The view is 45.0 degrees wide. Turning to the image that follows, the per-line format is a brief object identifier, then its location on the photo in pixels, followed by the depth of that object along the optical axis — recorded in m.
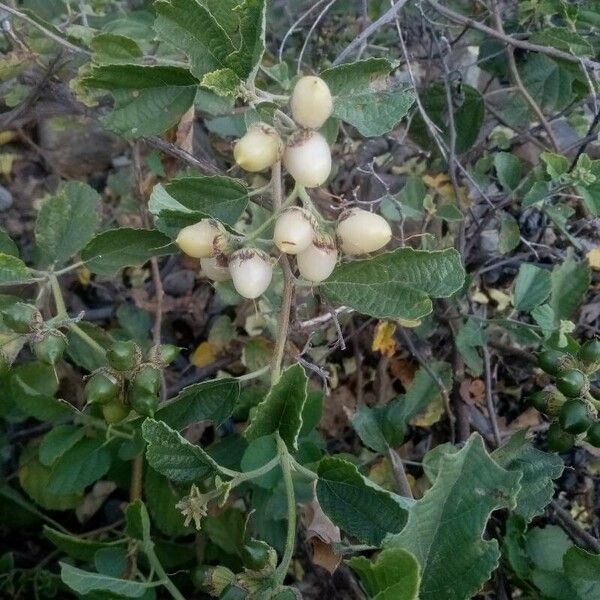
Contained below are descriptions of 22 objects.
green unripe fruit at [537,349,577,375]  0.26
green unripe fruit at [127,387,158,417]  0.22
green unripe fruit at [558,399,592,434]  0.24
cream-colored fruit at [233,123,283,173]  0.19
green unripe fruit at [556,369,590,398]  0.24
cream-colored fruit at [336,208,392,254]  0.20
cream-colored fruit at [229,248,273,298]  0.19
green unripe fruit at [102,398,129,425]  0.23
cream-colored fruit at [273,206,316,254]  0.19
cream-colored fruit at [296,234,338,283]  0.20
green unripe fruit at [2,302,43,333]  0.22
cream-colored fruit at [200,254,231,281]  0.20
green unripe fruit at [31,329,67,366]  0.22
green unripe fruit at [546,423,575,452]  0.25
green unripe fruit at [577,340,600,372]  0.25
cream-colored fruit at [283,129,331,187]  0.19
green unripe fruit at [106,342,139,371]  0.22
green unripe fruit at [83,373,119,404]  0.22
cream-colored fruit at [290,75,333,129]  0.19
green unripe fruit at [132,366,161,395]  0.22
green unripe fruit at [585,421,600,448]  0.24
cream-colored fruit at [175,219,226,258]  0.20
